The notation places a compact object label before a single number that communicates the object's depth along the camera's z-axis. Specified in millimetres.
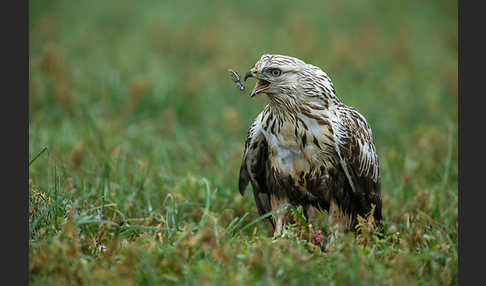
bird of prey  8859
